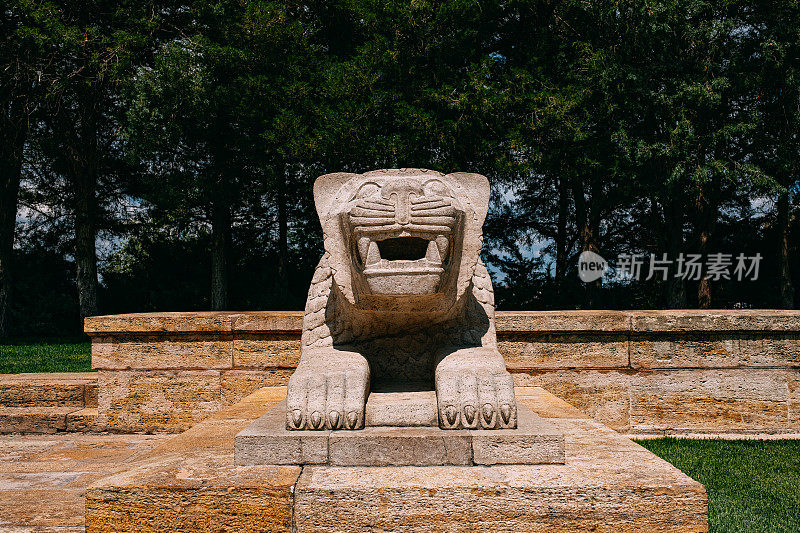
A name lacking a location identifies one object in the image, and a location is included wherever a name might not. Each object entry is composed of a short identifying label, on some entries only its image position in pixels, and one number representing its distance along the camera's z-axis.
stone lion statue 2.34
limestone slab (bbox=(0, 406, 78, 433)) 4.83
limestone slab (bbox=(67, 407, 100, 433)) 4.86
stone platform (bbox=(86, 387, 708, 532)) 2.12
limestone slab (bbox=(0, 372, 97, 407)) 5.08
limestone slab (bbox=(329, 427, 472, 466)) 2.36
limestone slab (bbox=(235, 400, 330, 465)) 2.37
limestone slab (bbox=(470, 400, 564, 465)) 2.36
